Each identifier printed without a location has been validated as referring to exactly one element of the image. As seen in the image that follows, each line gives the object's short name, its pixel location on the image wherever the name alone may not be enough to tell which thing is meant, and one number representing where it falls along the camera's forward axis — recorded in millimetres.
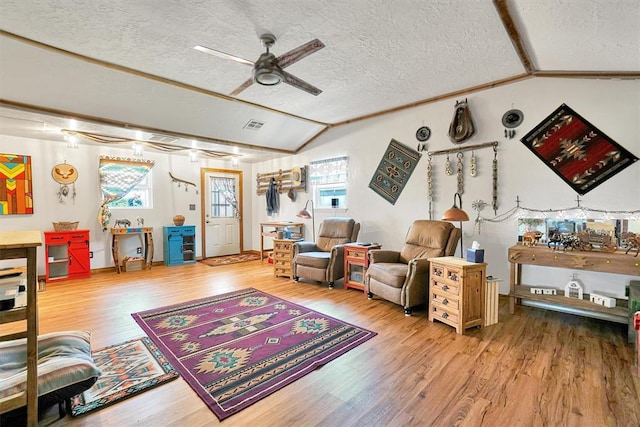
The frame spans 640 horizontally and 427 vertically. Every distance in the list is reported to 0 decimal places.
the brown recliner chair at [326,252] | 4504
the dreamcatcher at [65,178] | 5129
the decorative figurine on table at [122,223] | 5730
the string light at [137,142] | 4696
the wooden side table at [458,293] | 2914
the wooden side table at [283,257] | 5039
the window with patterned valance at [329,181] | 5689
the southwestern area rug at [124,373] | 1898
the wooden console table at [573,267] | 2754
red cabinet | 4906
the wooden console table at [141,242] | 5547
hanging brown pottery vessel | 4031
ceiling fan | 2377
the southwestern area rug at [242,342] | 2059
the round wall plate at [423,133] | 4520
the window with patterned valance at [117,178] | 5574
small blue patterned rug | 4734
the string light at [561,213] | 3139
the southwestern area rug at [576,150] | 3205
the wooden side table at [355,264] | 4242
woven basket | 5016
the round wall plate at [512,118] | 3734
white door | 7094
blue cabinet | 6176
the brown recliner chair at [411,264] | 3373
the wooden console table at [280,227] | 6348
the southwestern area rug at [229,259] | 6458
